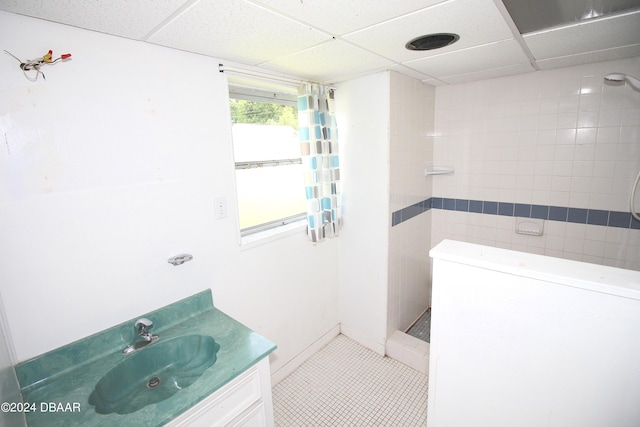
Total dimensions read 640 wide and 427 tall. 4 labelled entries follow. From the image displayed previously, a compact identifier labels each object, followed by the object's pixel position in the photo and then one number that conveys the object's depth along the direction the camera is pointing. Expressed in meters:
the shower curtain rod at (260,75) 1.72
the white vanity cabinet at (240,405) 1.14
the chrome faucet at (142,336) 1.38
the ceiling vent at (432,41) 1.48
